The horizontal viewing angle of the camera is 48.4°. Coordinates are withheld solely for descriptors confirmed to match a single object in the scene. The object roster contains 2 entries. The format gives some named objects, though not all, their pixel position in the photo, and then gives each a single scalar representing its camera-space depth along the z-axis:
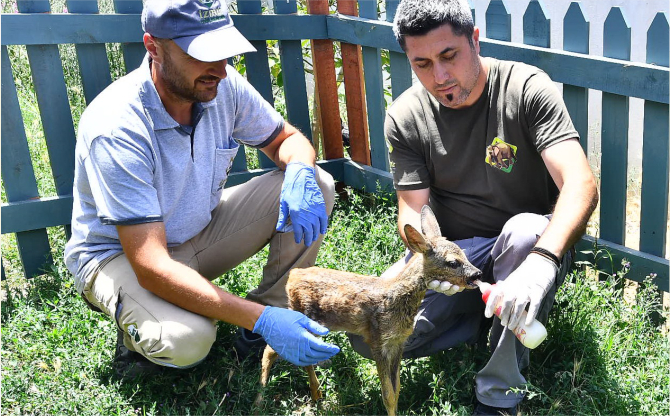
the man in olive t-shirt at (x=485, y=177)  3.64
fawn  3.64
